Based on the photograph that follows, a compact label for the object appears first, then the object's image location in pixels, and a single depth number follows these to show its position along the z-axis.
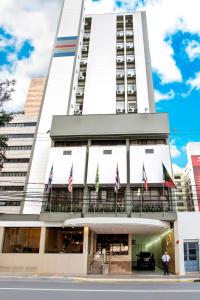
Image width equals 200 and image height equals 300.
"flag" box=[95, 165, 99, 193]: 19.36
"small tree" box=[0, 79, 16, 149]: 9.74
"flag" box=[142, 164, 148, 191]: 19.07
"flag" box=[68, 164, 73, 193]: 19.20
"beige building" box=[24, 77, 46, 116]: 73.89
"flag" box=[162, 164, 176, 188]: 18.88
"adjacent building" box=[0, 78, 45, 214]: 46.91
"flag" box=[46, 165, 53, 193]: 19.71
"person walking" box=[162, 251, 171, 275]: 17.05
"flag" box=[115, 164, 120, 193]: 18.90
